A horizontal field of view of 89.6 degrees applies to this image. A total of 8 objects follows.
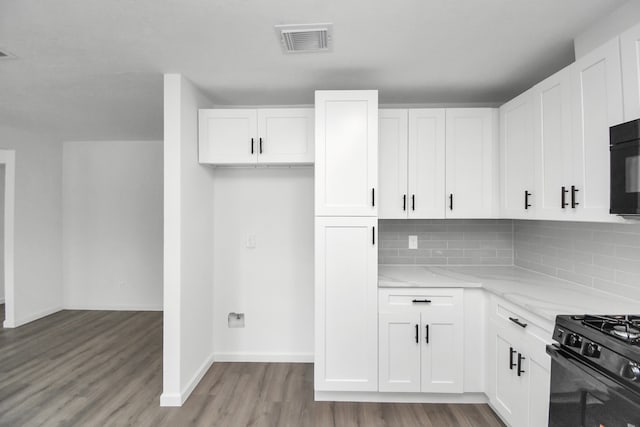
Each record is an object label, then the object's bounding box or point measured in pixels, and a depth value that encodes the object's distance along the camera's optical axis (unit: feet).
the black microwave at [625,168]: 4.70
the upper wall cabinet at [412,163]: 9.17
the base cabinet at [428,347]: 8.23
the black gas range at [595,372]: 3.85
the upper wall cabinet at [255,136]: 9.47
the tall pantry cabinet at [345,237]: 8.31
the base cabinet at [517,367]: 5.97
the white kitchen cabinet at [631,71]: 4.89
